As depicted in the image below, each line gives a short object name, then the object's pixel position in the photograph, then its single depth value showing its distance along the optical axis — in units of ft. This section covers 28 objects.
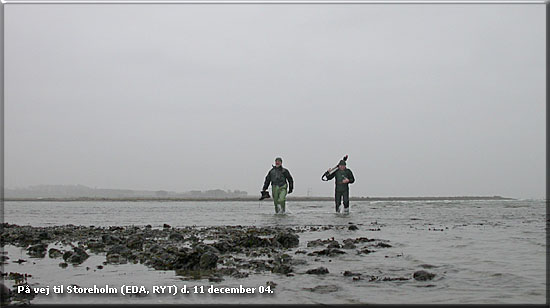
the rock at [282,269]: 23.90
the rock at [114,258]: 28.09
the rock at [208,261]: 25.09
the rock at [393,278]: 22.05
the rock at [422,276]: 22.06
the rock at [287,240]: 34.12
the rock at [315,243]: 34.16
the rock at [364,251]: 30.35
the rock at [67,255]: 29.07
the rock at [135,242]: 33.27
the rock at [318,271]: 23.64
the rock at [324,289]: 19.85
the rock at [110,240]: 36.05
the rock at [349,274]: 23.01
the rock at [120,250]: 30.42
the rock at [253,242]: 33.71
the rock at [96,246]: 33.71
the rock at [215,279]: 22.16
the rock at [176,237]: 38.54
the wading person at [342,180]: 77.20
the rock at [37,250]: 31.91
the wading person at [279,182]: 77.25
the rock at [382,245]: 33.63
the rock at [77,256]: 28.35
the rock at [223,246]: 31.49
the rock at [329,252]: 29.33
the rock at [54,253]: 30.81
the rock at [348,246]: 32.37
